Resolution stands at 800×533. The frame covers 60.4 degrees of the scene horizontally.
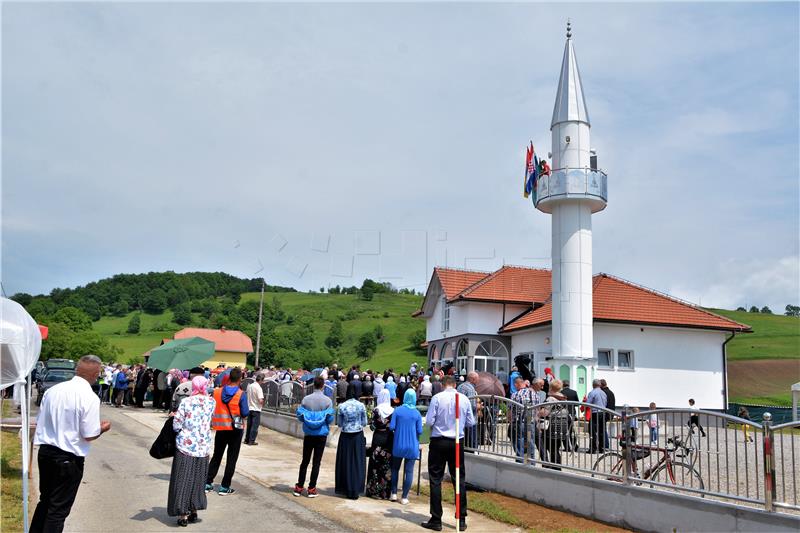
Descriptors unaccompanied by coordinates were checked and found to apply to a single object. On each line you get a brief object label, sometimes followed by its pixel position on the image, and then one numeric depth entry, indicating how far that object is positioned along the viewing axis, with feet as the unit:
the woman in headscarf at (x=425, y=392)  77.25
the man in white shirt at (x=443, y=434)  30.07
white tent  30.68
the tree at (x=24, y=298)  346.95
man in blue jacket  35.68
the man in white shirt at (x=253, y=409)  57.93
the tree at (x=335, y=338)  327.88
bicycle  28.84
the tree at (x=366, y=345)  314.14
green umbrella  59.31
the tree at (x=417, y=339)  304.61
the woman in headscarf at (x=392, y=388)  72.91
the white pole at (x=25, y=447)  25.34
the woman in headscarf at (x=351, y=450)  36.40
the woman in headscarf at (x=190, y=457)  28.22
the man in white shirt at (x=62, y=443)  21.94
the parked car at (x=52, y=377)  99.81
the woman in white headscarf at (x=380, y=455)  36.99
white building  98.32
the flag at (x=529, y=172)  86.91
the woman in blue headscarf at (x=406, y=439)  35.91
